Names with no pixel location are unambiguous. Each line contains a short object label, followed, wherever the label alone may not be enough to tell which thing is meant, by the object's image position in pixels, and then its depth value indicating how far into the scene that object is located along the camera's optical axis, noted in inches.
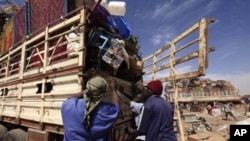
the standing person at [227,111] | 639.9
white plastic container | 139.5
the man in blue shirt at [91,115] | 82.9
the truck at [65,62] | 122.0
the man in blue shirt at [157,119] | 108.3
